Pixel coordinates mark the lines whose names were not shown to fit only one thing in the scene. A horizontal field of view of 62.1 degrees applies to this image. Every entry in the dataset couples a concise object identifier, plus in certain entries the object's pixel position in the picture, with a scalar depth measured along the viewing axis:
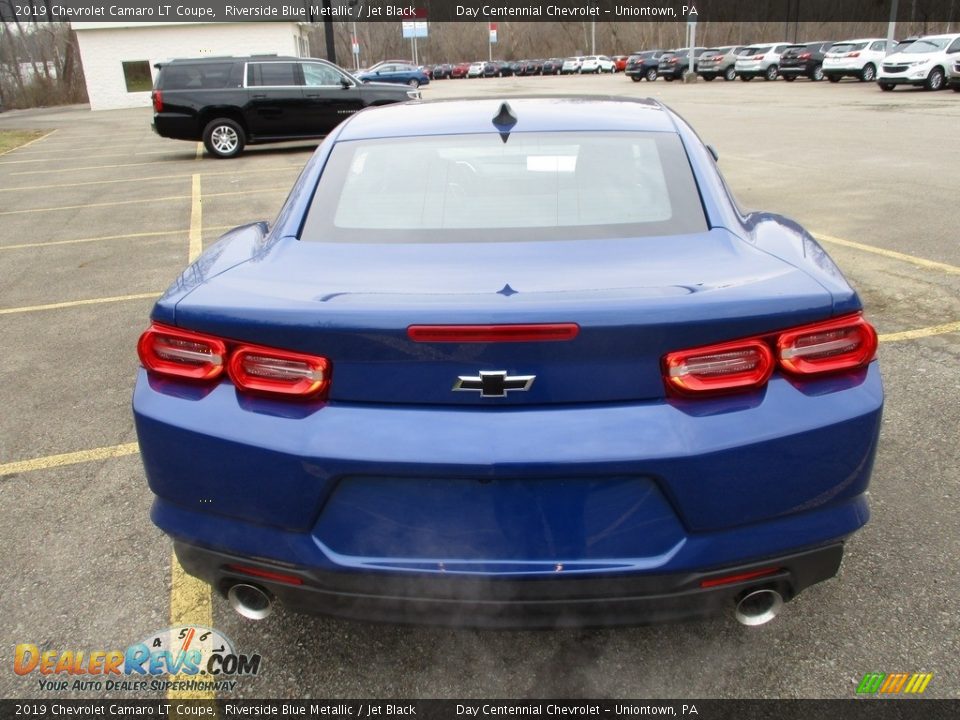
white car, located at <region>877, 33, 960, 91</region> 25.20
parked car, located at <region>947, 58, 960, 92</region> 24.12
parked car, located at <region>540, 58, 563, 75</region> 66.06
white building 37.06
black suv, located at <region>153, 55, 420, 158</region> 15.31
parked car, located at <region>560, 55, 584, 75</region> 63.06
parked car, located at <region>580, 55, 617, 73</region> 62.56
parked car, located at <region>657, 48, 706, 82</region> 41.03
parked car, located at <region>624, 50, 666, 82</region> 43.31
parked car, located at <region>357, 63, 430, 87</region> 40.11
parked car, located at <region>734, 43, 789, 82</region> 36.69
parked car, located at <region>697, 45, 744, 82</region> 38.84
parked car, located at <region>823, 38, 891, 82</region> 30.77
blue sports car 1.80
